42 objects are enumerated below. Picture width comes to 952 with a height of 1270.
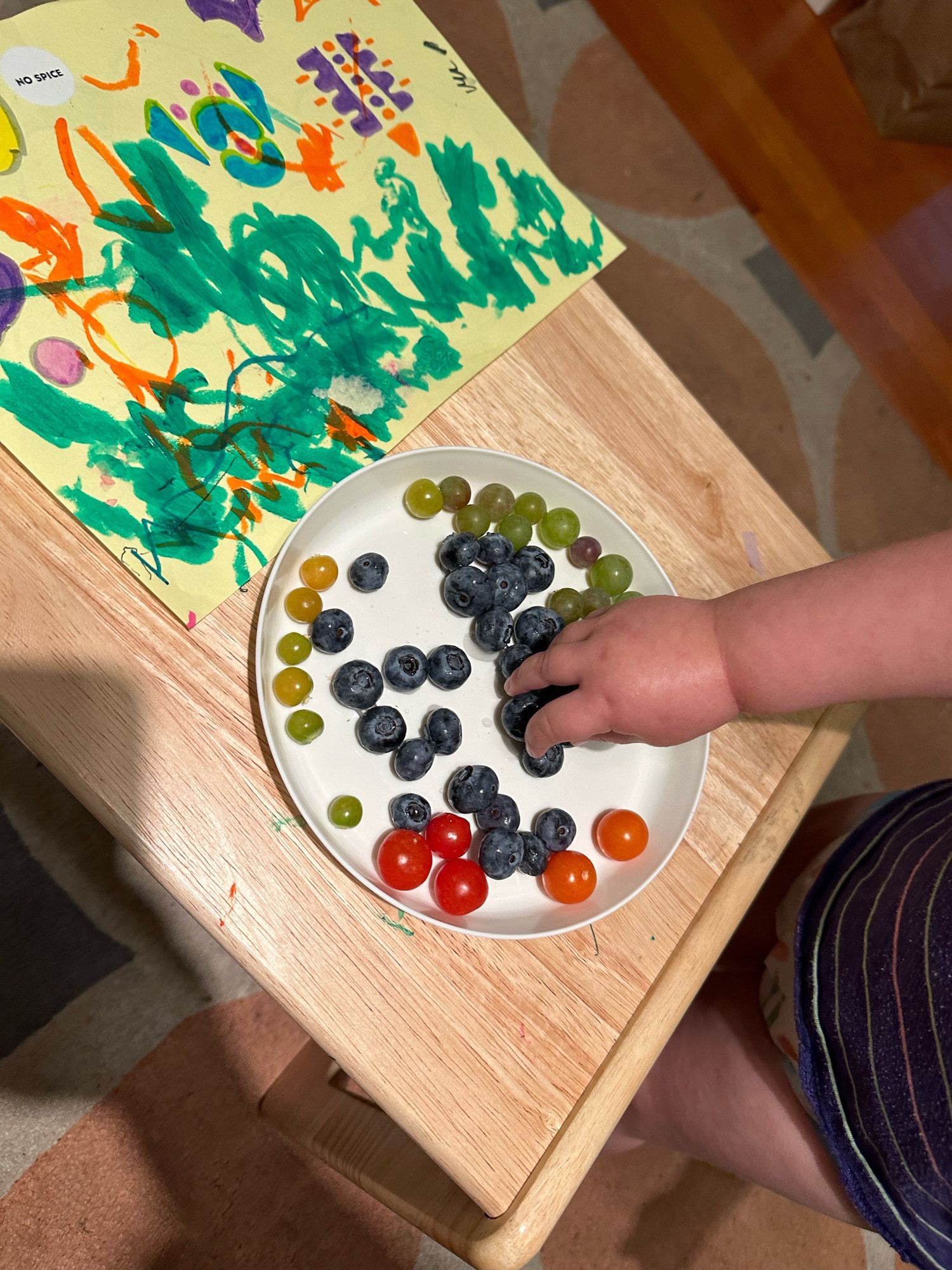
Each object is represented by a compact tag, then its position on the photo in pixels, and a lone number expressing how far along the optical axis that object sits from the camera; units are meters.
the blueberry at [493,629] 0.65
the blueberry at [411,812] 0.61
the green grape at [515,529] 0.68
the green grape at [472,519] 0.66
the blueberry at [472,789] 0.62
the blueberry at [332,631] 0.62
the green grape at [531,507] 0.68
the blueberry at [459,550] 0.65
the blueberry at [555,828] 0.64
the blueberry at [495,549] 0.66
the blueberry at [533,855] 0.63
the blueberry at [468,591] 0.64
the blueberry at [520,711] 0.65
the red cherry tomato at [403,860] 0.59
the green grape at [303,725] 0.60
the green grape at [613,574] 0.68
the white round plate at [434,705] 0.61
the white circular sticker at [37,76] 0.57
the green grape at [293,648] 0.61
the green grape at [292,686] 0.60
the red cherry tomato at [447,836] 0.61
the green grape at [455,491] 0.66
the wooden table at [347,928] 0.55
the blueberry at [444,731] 0.63
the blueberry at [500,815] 0.62
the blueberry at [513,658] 0.65
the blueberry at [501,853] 0.62
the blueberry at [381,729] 0.61
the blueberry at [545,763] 0.64
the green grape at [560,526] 0.68
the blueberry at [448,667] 0.64
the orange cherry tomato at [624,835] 0.64
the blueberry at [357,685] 0.61
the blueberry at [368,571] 0.63
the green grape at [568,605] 0.68
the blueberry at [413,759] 0.61
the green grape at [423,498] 0.65
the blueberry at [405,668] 0.63
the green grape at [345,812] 0.60
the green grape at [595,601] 0.69
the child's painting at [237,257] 0.57
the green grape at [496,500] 0.68
